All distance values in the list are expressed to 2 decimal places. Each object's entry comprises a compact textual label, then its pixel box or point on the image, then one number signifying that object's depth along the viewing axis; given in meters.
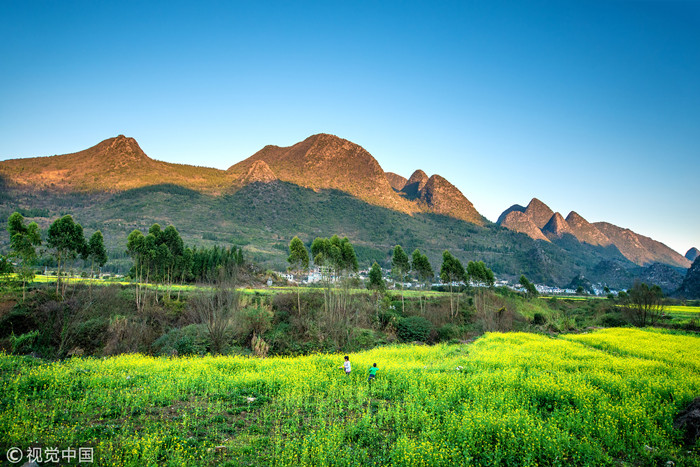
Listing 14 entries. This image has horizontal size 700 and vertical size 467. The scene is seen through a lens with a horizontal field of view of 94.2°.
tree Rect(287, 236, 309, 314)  44.28
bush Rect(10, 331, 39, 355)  21.57
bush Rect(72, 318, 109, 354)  25.17
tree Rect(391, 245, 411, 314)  54.22
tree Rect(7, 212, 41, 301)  32.84
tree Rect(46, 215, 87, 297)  36.66
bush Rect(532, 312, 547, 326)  44.04
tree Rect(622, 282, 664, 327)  37.91
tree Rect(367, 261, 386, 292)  53.91
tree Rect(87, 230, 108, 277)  41.44
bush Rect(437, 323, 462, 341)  39.29
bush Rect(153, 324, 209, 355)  24.31
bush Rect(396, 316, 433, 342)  39.08
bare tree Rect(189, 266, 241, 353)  24.66
